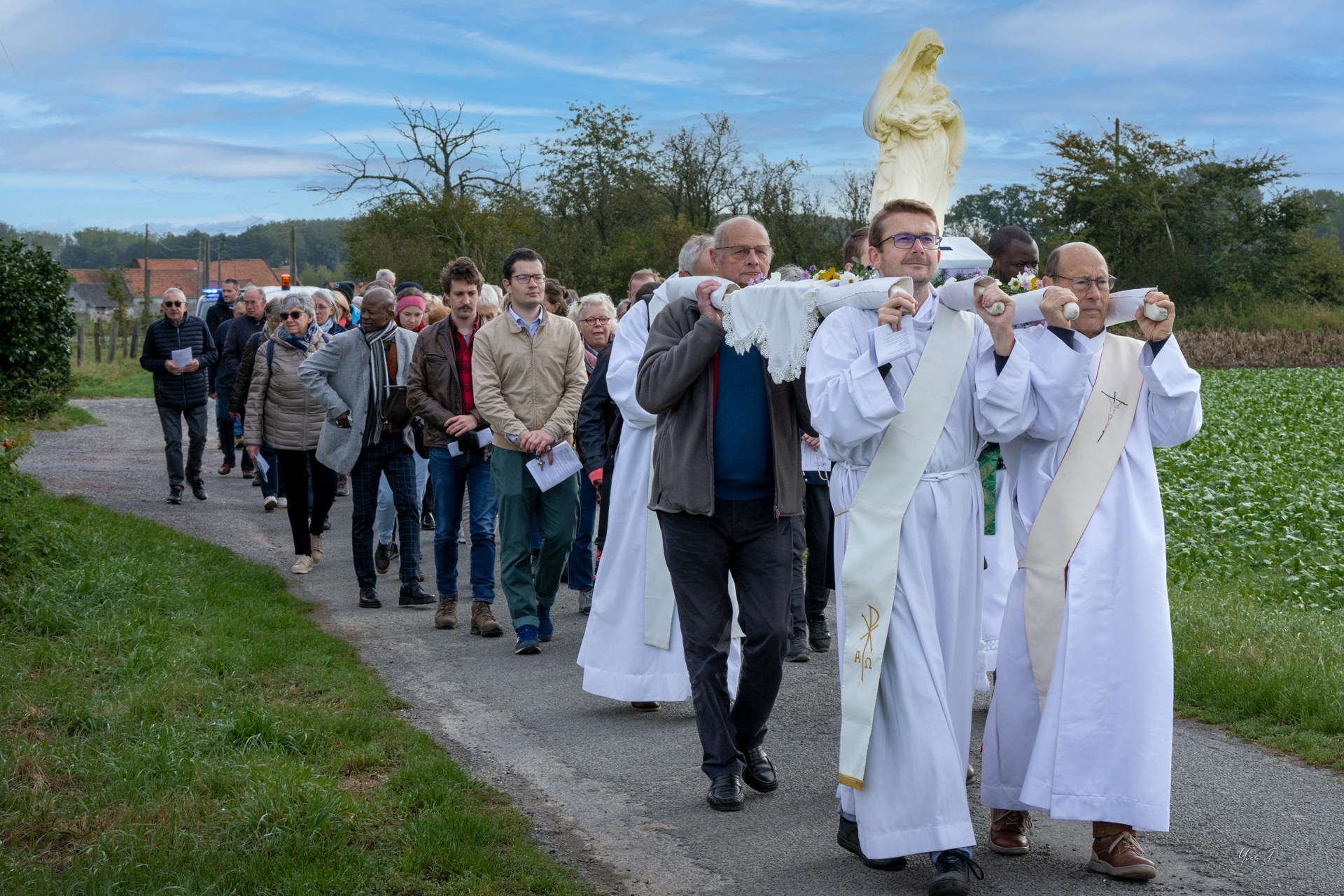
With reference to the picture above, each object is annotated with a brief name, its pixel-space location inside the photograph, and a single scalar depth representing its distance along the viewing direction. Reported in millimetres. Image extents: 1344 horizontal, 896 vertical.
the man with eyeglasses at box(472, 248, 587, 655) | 8219
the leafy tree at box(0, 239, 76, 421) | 21641
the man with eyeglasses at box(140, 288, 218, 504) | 14266
